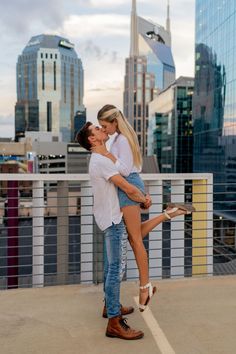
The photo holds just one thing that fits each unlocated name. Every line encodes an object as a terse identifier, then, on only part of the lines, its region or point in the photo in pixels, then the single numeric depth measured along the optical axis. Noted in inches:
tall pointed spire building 7377.0
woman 118.1
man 118.4
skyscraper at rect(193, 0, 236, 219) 1781.5
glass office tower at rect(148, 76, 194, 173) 3073.3
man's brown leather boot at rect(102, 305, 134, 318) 138.6
